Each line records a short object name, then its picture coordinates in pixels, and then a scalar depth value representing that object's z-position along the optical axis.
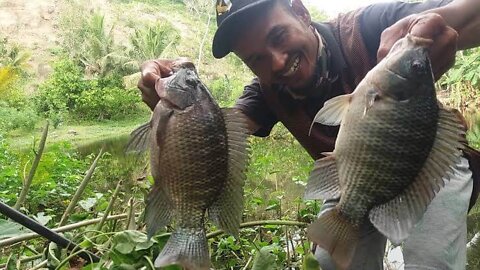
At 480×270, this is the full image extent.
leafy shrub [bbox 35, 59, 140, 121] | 27.75
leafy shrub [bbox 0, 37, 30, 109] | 27.07
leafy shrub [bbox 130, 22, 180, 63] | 30.31
